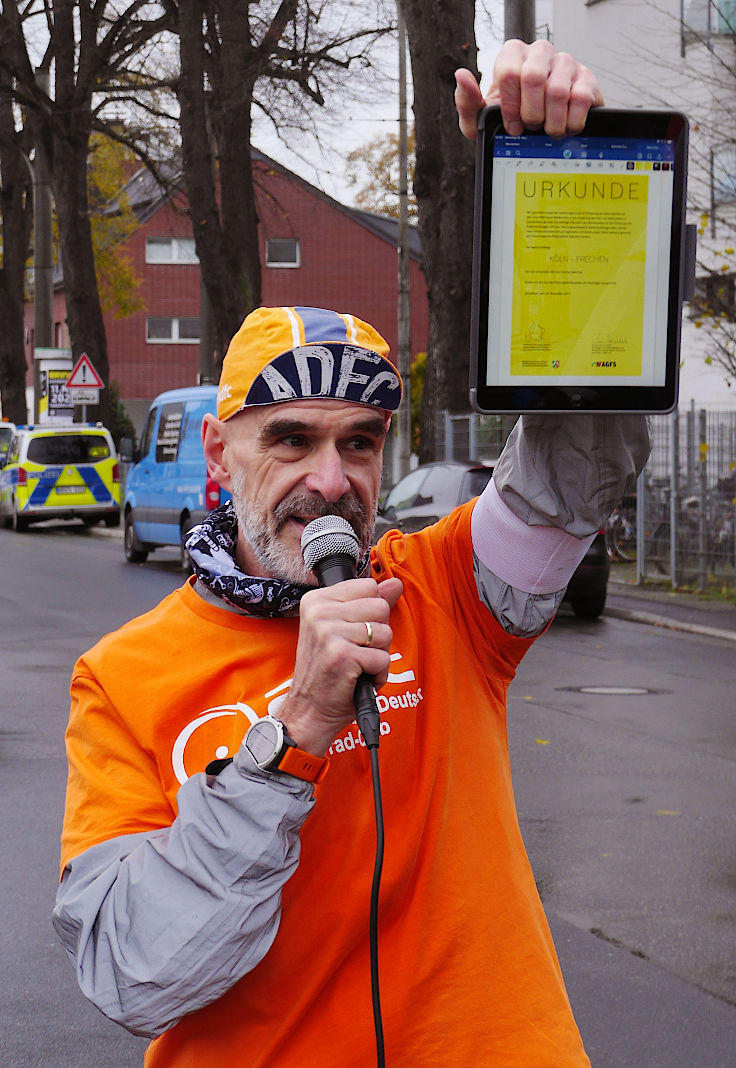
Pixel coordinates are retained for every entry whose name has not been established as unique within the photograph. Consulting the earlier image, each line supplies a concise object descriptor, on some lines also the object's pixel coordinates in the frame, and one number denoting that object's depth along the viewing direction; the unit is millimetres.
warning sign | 28888
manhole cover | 9758
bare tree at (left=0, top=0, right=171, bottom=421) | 27938
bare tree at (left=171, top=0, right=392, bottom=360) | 23266
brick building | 56562
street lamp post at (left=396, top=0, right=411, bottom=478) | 27000
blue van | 18094
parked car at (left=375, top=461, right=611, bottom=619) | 14156
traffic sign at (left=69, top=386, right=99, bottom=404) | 29453
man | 1651
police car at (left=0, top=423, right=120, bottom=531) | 26641
